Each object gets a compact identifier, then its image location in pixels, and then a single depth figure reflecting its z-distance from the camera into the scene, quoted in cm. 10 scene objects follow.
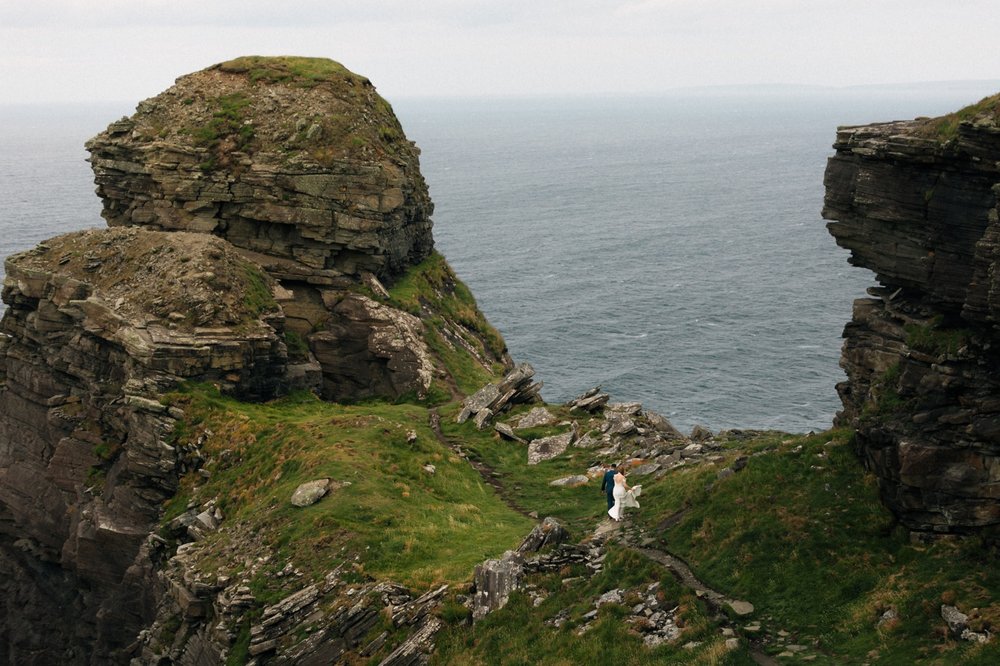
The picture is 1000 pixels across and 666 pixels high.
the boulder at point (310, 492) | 4778
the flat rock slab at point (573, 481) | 5275
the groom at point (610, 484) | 4581
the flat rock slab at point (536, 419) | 6209
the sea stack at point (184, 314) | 5816
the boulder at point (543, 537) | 4144
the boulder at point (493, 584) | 3916
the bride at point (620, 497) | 4431
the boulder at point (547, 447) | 5806
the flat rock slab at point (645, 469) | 5038
